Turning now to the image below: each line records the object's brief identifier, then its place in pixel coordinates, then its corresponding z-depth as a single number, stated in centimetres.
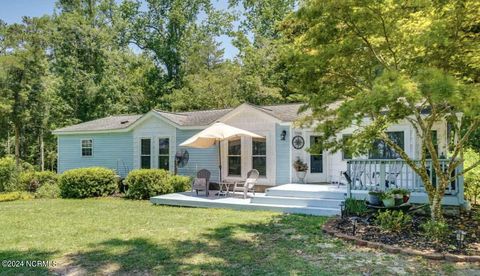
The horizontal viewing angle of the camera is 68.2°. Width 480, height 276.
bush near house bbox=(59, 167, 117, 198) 1330
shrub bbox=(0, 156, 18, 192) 1467
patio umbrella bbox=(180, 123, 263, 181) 1139
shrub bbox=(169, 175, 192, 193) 1336
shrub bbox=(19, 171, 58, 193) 1544
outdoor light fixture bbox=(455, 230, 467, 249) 561
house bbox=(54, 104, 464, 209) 998
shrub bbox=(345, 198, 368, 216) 831
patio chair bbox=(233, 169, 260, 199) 1132
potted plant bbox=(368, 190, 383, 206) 812
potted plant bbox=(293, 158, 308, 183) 1246
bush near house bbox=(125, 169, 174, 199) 1283
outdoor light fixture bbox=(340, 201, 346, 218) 820
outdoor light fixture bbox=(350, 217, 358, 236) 685
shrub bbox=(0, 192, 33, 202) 1313
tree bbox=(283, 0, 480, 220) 506
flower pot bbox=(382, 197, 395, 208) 781
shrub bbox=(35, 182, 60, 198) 1398
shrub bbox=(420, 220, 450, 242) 621
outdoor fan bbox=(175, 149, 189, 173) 1454
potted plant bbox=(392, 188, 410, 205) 786
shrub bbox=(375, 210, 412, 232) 692
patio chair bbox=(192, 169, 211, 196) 1209
